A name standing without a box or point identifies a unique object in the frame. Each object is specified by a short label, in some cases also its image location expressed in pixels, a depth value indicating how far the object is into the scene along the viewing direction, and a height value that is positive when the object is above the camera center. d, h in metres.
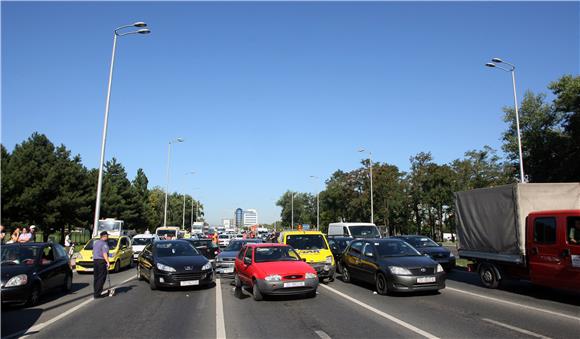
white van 26.05 -0.01
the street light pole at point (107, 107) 23.38 +6.46
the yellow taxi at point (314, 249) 14.96 -0.66
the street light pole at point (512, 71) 26.72 +9.65
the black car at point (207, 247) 22.24 -0.93
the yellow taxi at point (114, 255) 19.02 -1.20
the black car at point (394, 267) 11.52 -0.99
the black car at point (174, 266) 12.94 -1.11
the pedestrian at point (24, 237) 18.69 -0.41
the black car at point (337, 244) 20.31 -0.66
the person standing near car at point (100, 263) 12.10 -0.94
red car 10.98 -1.07
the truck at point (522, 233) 10.27 -0.04
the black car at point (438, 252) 18.08 -0.86
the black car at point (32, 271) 10.45 -1.11
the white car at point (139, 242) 24.94 -0.81
